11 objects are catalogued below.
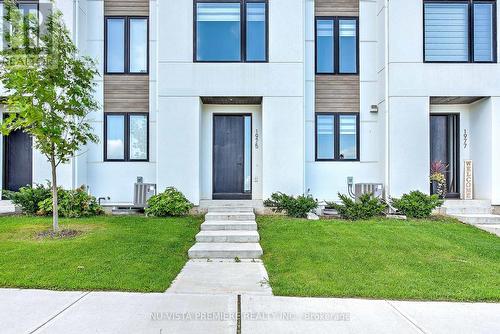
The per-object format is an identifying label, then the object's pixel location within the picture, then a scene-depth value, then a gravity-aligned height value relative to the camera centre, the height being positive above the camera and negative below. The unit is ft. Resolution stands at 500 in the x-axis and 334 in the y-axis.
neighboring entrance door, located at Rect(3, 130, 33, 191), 36.17 +0.74
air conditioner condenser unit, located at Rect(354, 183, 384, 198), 32.58 -1.79
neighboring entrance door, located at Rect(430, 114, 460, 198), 34.47 +2.47
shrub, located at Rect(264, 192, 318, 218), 29.71 -2.91
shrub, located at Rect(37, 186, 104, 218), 29.30 -2.98
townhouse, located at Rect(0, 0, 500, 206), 31.35 +6.29
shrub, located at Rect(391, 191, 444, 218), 29.71 -2.83
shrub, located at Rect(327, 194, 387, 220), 29.43 -3.12
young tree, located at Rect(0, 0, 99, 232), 21.03 +5.24
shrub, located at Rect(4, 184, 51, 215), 30.27 -2.45
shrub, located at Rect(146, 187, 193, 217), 29.30 -2.90
